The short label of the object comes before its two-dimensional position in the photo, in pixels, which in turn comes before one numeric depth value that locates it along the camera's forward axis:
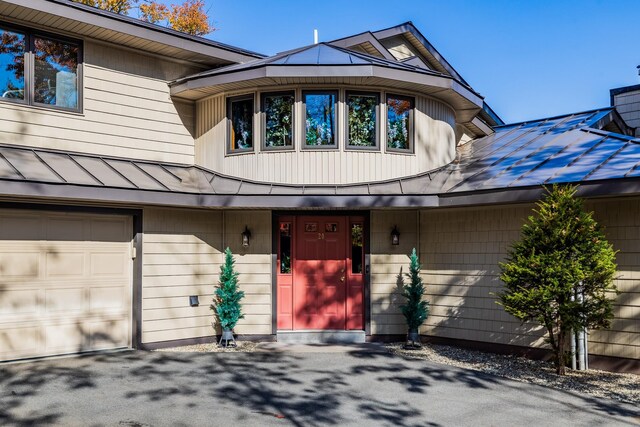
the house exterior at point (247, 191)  9.04
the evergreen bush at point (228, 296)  10.32
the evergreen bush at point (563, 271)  7.81
